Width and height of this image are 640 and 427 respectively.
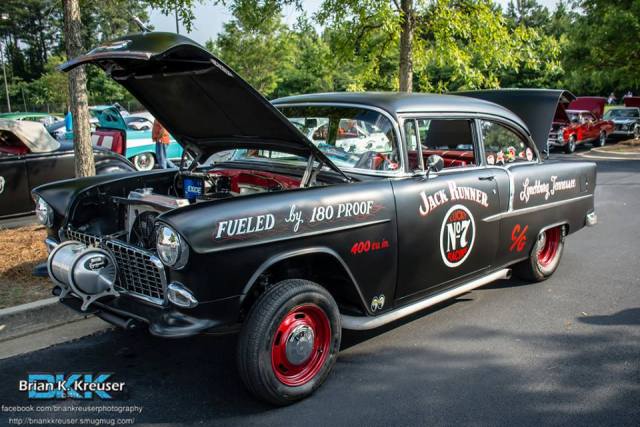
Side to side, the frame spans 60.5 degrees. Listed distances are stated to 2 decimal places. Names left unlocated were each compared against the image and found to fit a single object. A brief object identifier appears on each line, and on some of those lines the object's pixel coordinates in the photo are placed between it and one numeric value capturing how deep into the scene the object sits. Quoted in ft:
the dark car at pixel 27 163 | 24.57
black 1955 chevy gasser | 9.61
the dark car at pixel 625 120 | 73.36
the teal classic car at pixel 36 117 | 69.60
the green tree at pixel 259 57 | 85.17
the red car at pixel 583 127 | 60.34
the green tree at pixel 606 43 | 60.39
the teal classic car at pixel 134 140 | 36.83
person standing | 36.00
